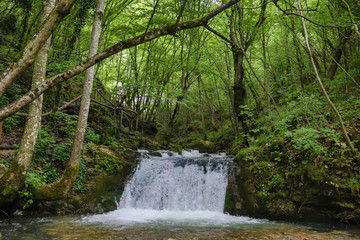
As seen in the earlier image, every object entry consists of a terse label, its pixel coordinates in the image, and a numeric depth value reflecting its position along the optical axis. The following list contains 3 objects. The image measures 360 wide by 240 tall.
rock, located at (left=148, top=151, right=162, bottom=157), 11.49
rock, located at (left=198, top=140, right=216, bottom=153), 16.44
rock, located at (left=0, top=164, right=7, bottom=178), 5.72
